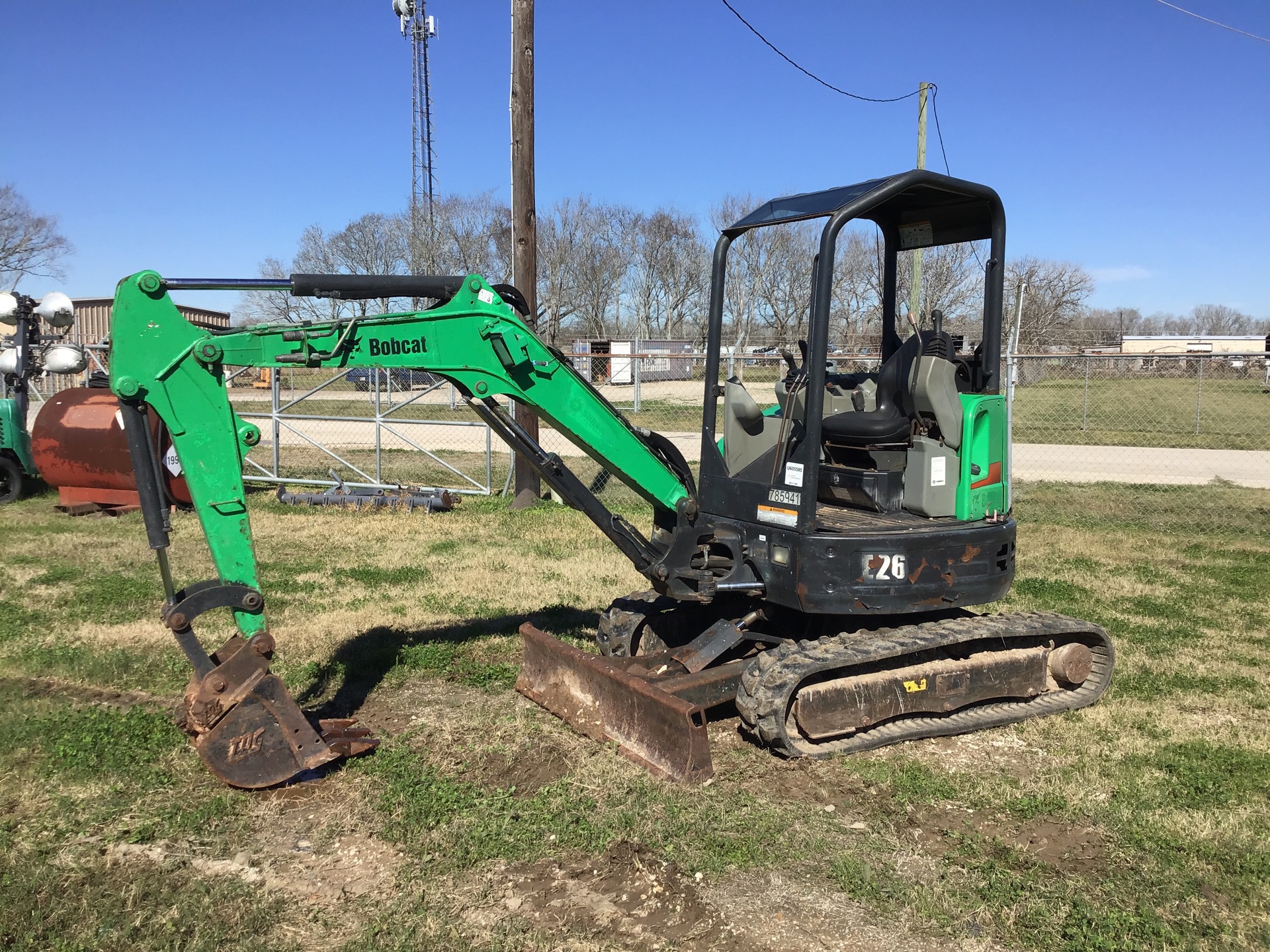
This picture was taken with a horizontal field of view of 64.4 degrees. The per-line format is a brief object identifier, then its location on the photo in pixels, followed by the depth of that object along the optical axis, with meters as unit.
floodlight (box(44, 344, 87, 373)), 13.61
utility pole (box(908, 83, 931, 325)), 20.80
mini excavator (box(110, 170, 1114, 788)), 4.86
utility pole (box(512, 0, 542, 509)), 12.44
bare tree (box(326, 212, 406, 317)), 47.16
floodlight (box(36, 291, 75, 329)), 13.29
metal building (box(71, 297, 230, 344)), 50.69
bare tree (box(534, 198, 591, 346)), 54.50
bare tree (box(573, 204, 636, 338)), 55.40
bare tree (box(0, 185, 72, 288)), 49.84
